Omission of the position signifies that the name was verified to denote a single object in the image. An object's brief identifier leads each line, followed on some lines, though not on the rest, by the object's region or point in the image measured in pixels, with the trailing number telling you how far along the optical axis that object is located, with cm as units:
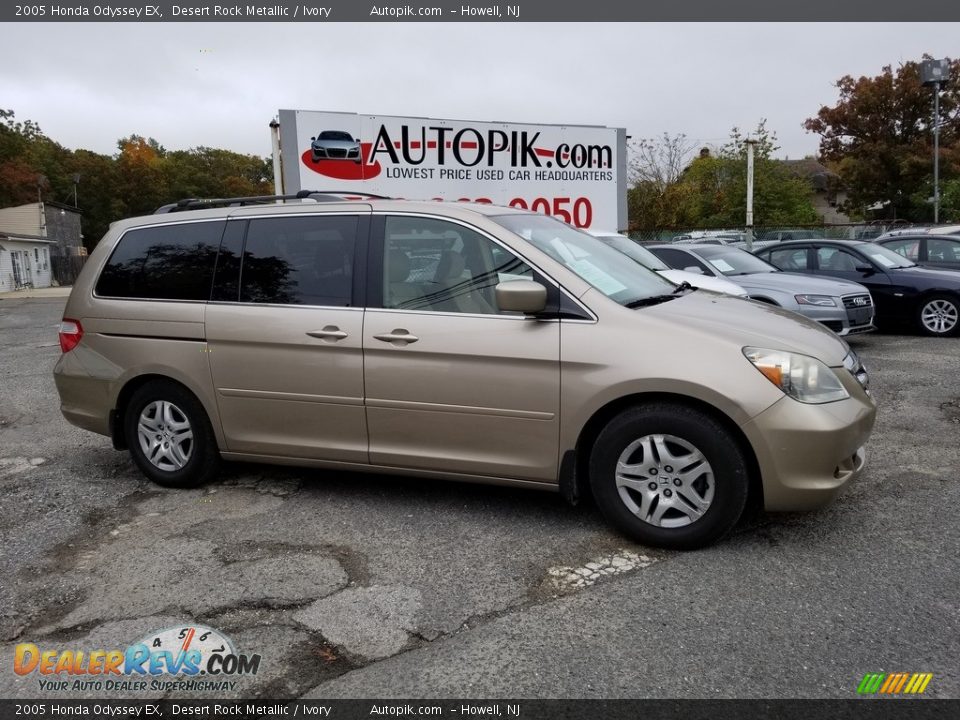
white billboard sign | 1028
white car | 886
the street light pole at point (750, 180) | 2474
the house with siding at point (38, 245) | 4177
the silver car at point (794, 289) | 920
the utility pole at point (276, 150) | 1034
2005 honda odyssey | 367
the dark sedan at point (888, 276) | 1087
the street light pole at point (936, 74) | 3020
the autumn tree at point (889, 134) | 3903
